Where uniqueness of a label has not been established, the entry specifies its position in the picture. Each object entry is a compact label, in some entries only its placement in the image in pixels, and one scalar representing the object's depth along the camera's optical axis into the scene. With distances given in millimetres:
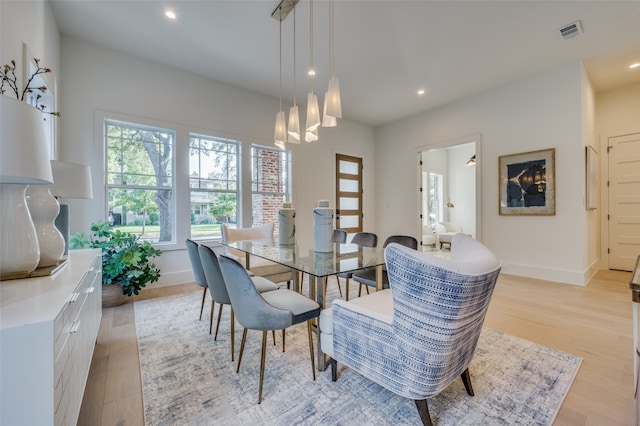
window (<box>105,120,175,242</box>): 3492
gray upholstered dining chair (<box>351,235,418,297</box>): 2465
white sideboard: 771
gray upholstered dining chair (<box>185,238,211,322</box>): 2146
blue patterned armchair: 1073
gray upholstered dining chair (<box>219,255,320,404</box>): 1475
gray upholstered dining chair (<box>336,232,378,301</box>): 2937
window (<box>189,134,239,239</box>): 4062
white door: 4352
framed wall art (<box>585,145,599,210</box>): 3850
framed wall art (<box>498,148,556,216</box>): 3967
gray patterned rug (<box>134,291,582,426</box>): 1401
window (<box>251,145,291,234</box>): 4680
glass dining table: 1736
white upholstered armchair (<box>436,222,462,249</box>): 7043
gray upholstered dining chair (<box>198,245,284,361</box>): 1805
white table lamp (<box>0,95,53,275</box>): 903
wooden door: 5898
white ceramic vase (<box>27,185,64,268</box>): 1421
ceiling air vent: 2930
